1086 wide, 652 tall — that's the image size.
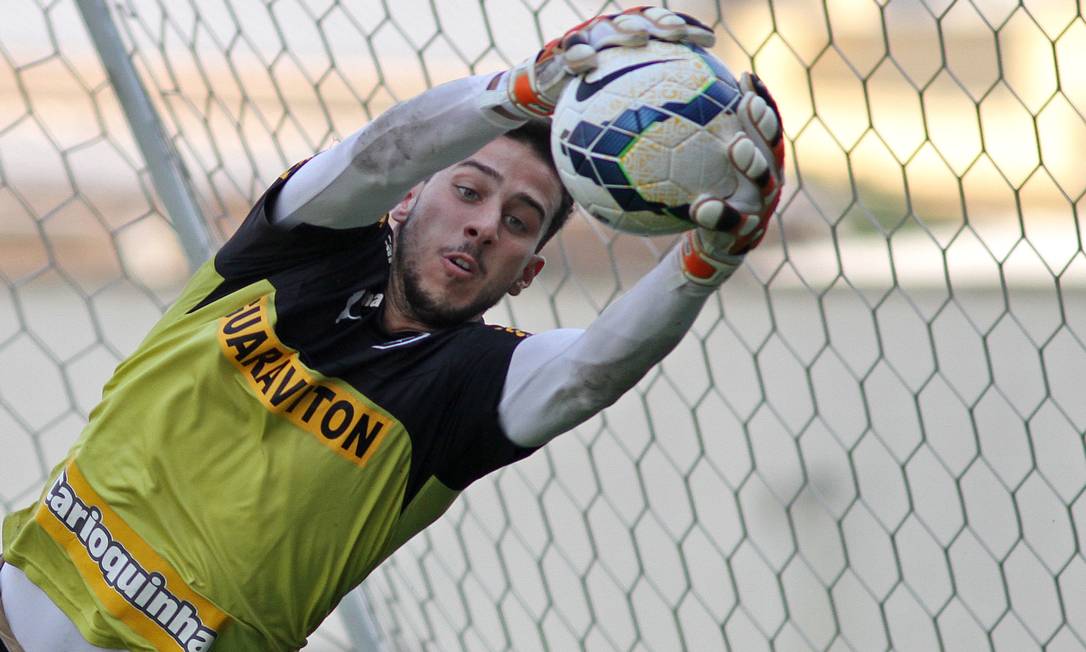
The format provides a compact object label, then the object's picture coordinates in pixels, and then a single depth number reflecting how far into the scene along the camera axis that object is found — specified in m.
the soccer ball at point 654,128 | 13.59
